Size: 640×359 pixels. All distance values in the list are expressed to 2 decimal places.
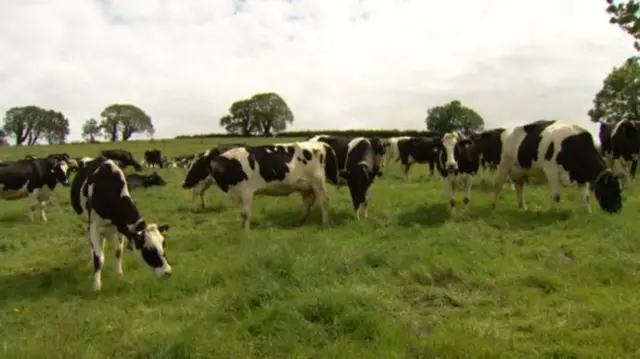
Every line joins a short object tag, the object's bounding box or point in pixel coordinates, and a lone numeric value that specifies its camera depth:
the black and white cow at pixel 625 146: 20.70
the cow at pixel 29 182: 19.23
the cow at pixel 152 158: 46.94
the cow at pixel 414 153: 29.36
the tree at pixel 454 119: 95.74
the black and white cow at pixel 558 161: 13.75
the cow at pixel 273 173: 14.80
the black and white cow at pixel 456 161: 15.76
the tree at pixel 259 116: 97.50
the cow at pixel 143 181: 28.33
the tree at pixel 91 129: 110.94
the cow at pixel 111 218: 9.62
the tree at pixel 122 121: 104.28
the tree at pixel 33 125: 104.62
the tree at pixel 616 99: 65.56
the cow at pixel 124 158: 39.72
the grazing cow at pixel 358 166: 15.80
